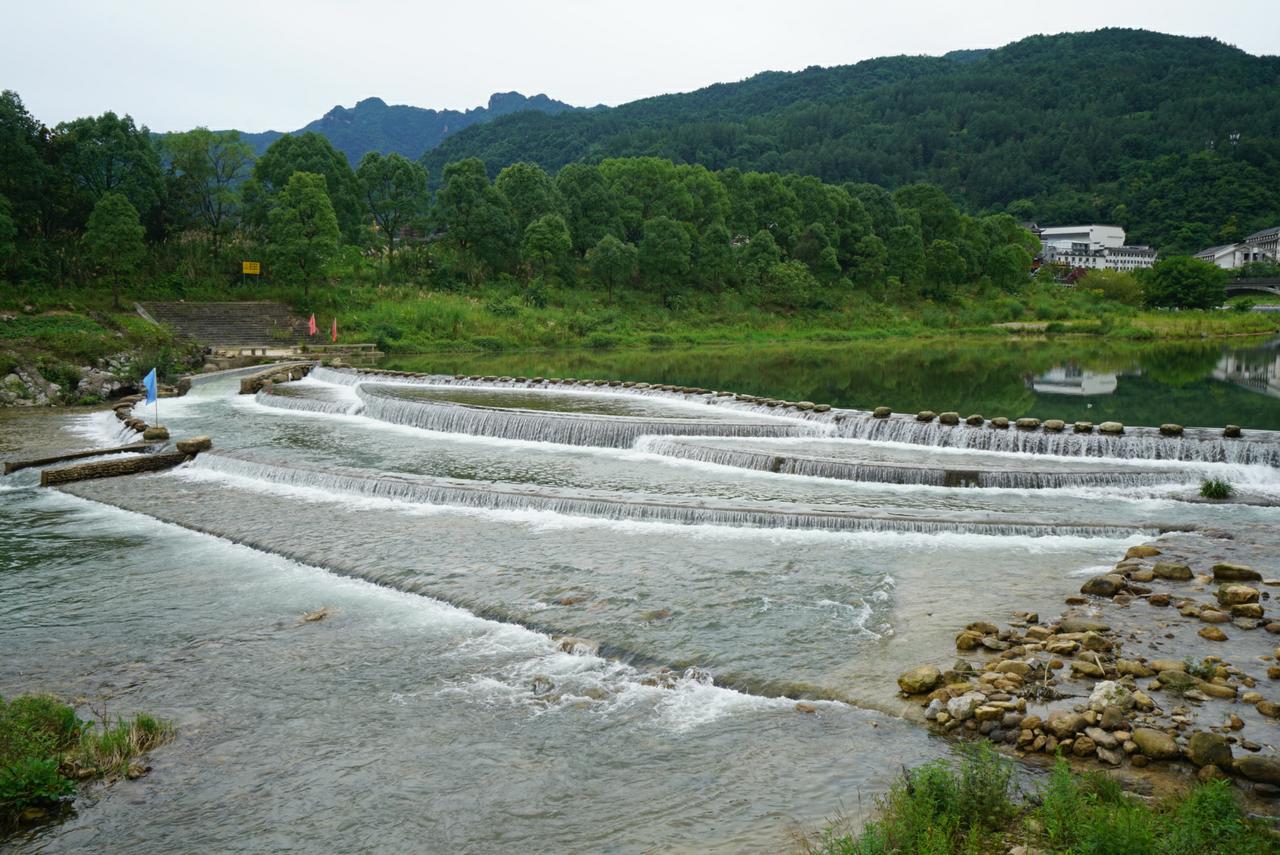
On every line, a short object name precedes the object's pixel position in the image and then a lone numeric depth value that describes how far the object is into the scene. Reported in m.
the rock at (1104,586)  10.67
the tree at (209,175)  50.97
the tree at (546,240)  55.75
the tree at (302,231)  47.44
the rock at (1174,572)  11.14
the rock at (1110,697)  7.49
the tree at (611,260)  56.59
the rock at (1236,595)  10.03
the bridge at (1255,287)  83.34
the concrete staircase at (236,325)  41.94
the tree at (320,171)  54.59
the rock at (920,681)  8.24
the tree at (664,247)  58.00
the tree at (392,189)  58.94
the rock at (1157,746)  6.80
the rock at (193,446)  19.94
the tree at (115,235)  41.12
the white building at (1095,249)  127.38
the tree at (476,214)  55.94
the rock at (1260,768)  6.41
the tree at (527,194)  59.12
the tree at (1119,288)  78.44
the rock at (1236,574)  11.00
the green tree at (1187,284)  74.06
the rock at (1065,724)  7.17
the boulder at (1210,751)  6.65
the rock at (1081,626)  9.34
